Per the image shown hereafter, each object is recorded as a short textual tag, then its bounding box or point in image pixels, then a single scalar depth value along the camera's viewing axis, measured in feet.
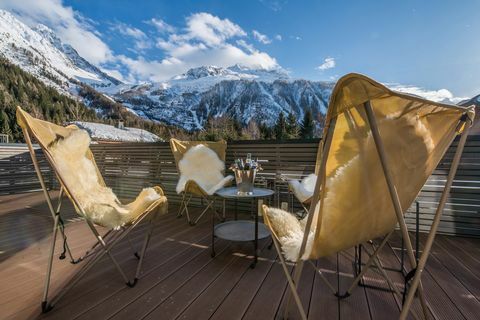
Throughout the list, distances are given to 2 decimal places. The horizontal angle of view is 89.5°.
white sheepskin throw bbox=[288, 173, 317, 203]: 7.85
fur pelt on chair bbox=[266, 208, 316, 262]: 3.75
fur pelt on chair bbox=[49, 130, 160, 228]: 4.99
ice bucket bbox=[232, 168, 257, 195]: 7.71
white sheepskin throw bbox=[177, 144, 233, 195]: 11.17
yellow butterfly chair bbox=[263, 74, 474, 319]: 2.58
